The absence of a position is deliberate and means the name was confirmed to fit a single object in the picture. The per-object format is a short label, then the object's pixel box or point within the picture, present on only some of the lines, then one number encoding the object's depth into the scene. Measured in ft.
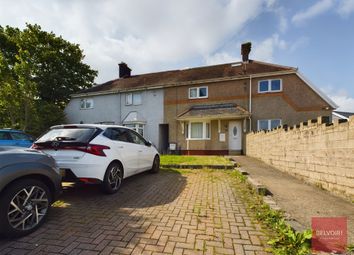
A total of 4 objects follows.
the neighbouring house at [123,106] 62.59
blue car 30.01
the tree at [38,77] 58.18
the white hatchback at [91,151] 14.46
